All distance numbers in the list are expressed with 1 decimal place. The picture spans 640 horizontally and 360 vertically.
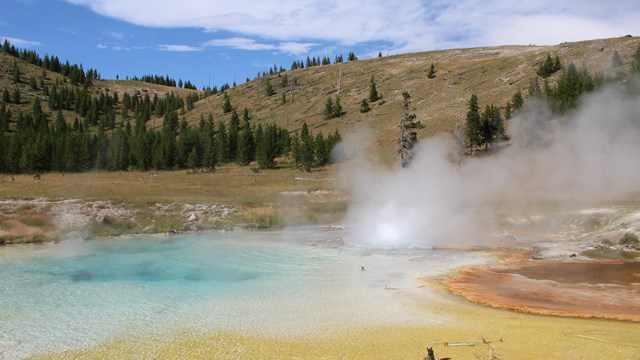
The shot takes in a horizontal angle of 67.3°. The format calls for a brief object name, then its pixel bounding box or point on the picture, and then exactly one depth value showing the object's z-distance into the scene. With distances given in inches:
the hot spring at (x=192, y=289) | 489.1
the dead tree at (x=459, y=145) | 1980.2
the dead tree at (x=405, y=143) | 1692.1
